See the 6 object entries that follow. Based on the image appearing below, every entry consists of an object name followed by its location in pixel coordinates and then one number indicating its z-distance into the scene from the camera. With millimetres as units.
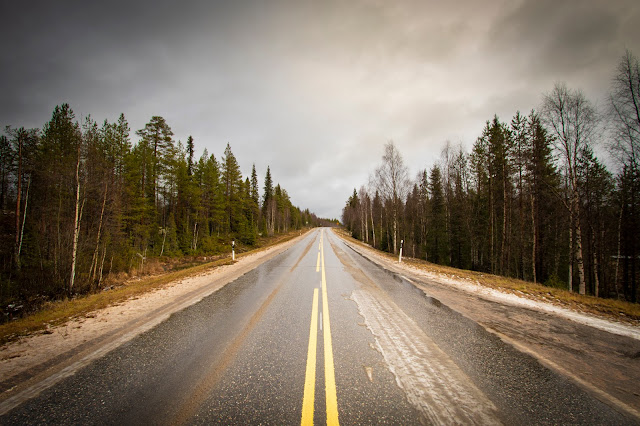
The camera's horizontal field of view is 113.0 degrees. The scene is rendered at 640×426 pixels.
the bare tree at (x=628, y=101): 10594
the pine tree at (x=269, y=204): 52588
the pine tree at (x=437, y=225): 25828
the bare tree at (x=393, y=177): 22234
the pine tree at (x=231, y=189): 32281
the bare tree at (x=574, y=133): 11375
